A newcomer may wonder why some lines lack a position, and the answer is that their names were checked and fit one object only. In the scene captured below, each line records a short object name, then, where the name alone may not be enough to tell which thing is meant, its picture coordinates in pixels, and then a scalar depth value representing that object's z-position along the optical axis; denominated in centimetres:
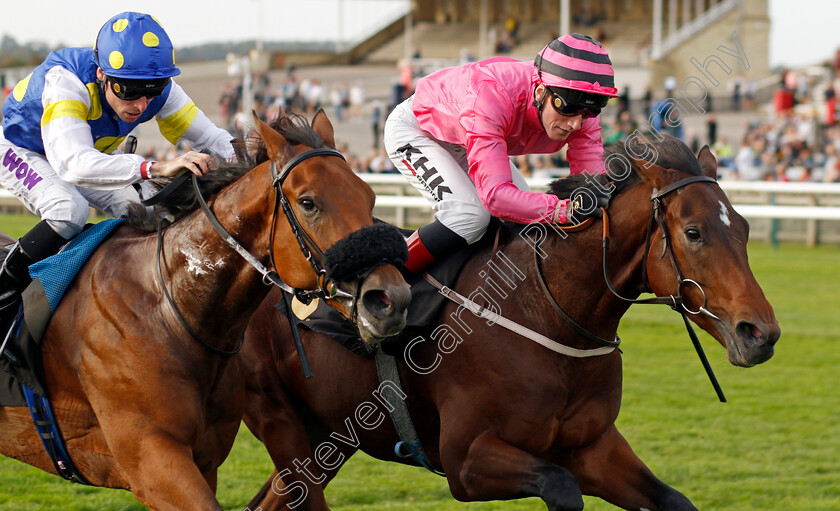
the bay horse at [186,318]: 602
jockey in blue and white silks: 663
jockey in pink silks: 736
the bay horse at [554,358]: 654
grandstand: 6875
